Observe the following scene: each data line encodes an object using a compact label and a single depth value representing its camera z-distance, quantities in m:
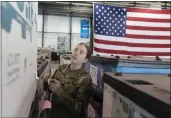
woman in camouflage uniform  1.35
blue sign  9.02
